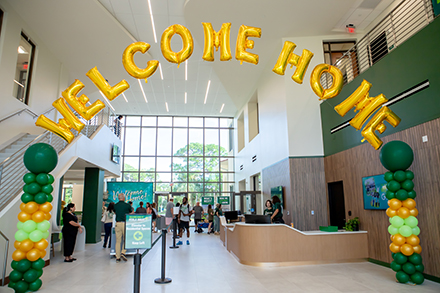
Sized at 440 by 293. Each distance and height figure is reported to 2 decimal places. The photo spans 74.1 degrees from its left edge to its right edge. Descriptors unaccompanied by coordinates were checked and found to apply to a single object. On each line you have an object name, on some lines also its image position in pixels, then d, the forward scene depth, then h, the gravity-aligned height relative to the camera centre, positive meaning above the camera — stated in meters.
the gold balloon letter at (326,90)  5.87 +2.33
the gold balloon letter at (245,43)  5.75 +3.08
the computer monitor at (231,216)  11.87 -0.62
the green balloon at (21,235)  4.91 -0.54
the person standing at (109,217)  9.52 -0.49
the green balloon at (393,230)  5.28 -0.56
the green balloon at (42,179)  5.21 +0.42
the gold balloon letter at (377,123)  5.70 +1.49
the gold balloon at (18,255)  4.86 -0.86
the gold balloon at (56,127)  5.47 +1.41
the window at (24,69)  8.94 +4.16
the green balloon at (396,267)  5.19 -1.20
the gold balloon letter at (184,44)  5.52 +2.94
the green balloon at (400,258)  5.14 -1.04
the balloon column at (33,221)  4.84 -0.31
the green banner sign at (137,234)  4.31 -0.47
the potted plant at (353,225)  7.48 -0.66
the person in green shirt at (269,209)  8.31 -0.25
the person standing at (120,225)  7.41 -0.58
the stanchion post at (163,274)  5.31 -1.32
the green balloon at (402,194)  5.21 +0.08
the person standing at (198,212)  14.02 -0.53
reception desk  6.66 -1.06
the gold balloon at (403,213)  5.19 -0.25
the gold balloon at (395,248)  5.25 -0.87
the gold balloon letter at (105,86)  5.50 +2.16
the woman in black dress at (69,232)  7.43 -0.75
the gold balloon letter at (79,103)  5.48 +1.86
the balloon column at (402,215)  5.09 -0.29
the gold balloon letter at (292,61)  5.82 +2.75
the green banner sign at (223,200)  16.45 +0.03
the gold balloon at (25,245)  4.91 -0.71
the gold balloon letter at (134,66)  5.53 +2.54
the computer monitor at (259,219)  7.25 -0.46
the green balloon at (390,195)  5.38 +0.07
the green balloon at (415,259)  5.07 -1.03
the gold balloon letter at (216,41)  5.68 +3.09
